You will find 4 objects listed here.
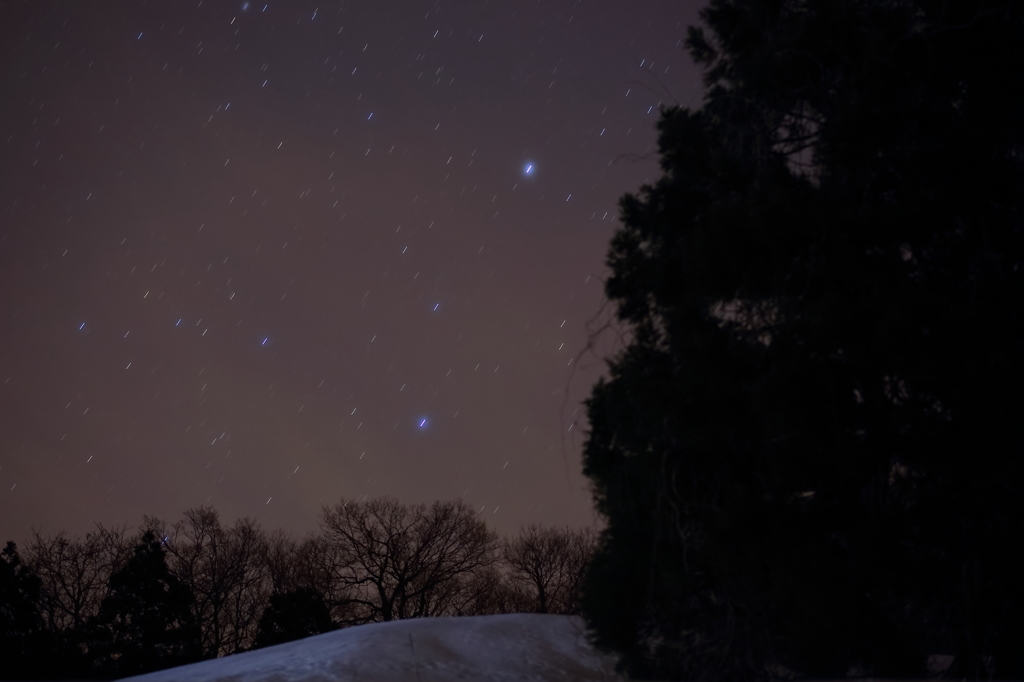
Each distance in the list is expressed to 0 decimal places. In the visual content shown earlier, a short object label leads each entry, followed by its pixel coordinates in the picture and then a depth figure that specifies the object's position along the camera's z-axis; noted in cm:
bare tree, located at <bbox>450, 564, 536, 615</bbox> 3719
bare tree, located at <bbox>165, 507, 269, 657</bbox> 3544
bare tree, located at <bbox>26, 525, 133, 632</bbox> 3497
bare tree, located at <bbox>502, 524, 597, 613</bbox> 3775
